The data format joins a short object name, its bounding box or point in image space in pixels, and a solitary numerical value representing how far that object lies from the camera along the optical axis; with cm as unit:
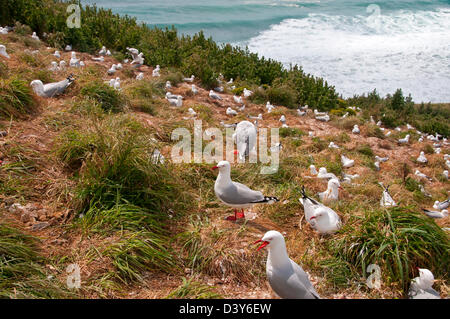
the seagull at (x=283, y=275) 276
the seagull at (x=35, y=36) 1038
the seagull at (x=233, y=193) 383
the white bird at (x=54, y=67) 784
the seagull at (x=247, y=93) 1089
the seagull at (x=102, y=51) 1113
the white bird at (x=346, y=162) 754
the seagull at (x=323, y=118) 1089
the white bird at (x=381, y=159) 877
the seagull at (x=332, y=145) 823
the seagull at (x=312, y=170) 600
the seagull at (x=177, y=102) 812
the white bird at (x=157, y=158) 424
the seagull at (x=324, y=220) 383
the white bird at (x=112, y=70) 947
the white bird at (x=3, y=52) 726
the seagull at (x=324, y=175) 579
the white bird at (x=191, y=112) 750
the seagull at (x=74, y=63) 860
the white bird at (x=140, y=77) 937
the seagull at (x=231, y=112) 885
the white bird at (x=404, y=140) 1104
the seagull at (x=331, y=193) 475
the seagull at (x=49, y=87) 596
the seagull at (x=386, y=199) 505
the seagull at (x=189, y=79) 1052
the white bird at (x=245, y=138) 597
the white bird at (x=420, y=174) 885
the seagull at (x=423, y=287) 311
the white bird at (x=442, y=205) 717
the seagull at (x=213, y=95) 963
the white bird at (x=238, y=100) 1013
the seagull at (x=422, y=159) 980
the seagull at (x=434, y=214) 621
